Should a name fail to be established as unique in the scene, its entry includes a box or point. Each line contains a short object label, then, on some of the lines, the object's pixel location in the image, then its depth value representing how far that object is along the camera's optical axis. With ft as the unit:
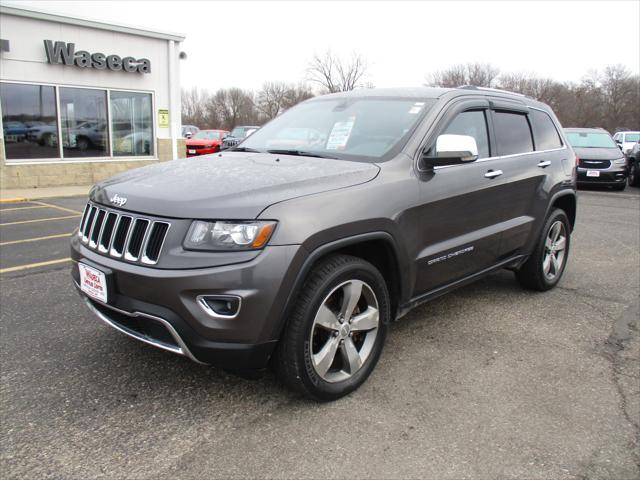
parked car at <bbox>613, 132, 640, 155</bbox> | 81.00
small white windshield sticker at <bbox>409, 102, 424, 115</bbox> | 11.82
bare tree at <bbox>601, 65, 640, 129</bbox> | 179.11
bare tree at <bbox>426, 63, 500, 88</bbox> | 210.79
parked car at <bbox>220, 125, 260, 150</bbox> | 76.94
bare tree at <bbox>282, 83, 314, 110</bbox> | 222.48
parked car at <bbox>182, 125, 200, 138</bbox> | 100.67
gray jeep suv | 8.18
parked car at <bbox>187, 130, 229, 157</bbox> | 70.59
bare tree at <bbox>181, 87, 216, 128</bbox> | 234.58
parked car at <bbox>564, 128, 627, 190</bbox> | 47.16
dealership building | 41.68
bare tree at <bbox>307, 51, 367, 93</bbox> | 222.07
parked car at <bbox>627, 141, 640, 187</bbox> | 51.98
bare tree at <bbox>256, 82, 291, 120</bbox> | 229.86
